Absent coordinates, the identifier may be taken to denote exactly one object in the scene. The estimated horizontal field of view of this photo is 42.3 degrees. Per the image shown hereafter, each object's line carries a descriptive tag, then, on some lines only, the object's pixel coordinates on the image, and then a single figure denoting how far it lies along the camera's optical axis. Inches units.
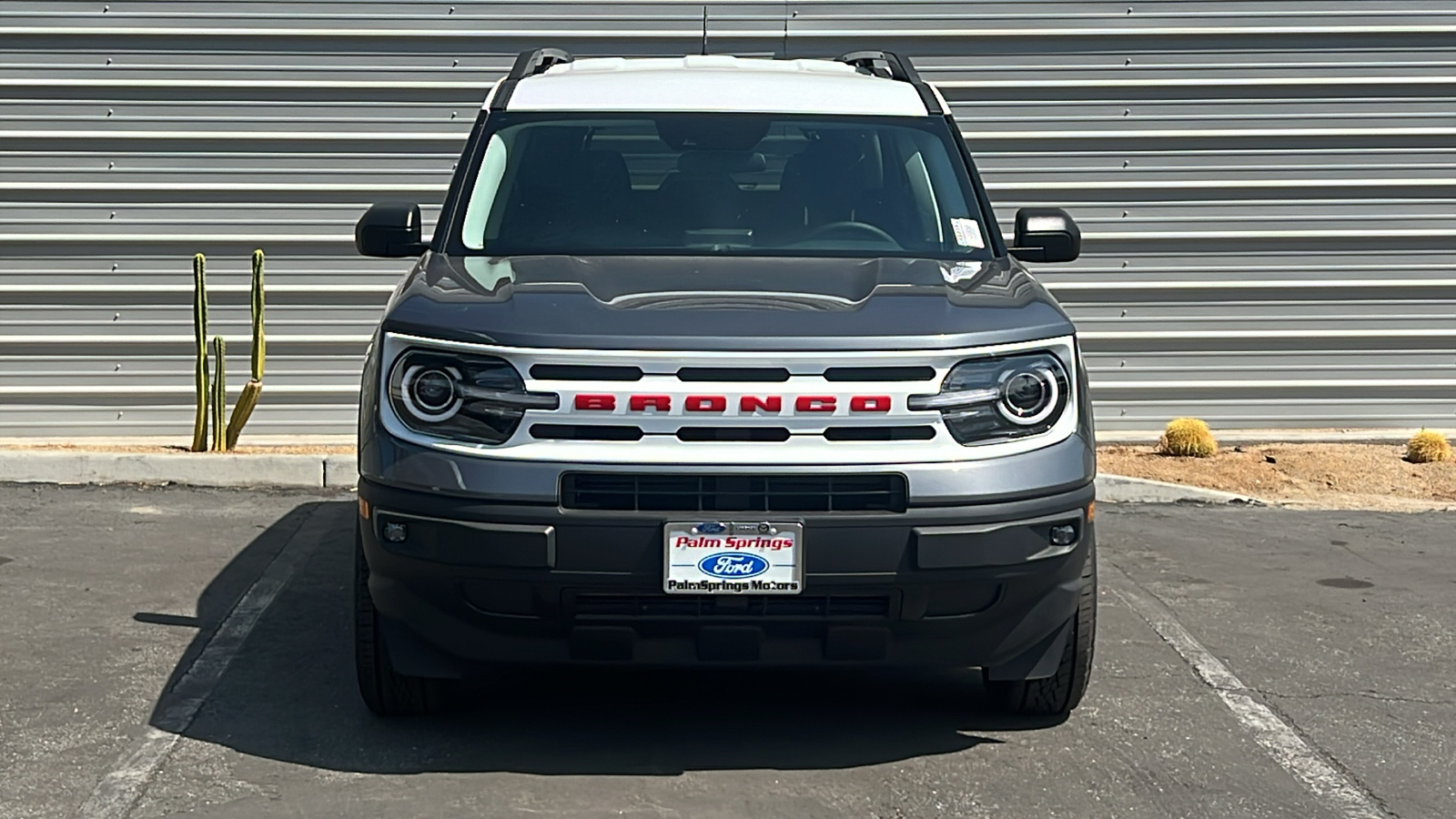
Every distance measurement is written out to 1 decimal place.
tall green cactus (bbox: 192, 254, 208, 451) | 376.2
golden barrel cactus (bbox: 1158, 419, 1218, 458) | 406.0
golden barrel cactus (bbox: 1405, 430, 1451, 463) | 401.4
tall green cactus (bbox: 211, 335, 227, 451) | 379.9
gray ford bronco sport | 176.2
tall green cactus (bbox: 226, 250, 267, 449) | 381.7
